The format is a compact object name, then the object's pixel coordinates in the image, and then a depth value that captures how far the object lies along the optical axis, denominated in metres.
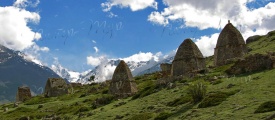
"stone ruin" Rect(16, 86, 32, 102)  108.56
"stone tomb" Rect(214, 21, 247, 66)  72.81
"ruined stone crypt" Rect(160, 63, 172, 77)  104.31
